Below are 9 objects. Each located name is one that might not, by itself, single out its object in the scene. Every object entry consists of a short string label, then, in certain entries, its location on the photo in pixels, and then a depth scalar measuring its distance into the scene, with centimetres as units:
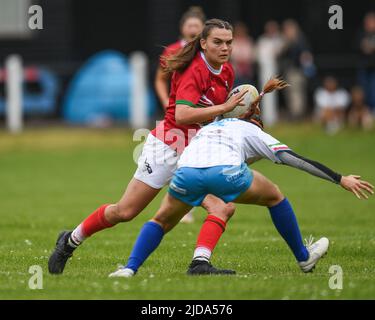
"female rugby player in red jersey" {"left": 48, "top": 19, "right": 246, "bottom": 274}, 793
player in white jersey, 753
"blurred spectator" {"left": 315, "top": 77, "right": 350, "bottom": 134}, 2338
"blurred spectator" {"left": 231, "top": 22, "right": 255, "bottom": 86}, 2395
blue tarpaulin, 2520
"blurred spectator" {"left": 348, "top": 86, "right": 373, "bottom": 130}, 2344
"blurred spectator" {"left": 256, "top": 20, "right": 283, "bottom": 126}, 2409
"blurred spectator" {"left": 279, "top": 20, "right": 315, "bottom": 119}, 2403
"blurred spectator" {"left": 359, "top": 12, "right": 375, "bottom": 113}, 2414
